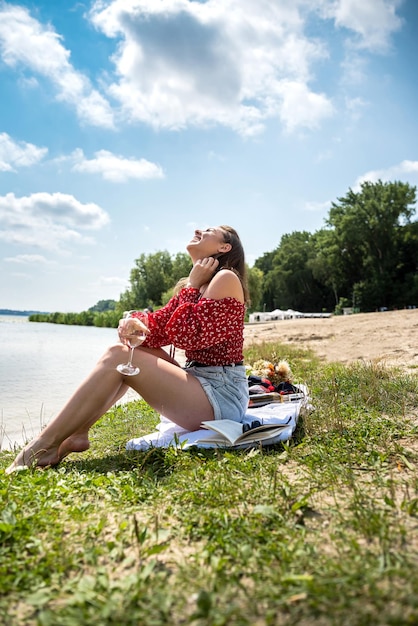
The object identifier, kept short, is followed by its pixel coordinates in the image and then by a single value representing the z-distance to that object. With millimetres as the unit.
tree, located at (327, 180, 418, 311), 46406
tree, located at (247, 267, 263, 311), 51844
